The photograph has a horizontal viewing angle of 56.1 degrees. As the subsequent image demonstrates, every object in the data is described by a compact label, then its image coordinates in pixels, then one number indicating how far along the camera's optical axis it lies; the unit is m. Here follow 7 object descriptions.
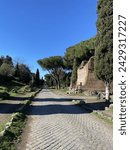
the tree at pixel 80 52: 22.22
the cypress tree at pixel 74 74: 24.90
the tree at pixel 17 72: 39.08
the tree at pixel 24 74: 39.78
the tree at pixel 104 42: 9.05
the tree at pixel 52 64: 31.95
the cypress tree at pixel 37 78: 46.15
